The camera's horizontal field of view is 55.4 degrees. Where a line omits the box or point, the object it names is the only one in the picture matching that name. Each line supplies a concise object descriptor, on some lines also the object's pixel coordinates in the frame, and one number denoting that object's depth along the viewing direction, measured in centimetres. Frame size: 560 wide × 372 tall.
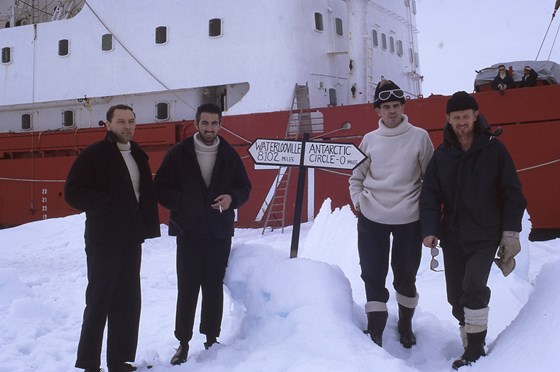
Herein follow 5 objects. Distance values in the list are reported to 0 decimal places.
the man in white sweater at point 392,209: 281
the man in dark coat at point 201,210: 296
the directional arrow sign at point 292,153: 320
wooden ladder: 822
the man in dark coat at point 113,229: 267
